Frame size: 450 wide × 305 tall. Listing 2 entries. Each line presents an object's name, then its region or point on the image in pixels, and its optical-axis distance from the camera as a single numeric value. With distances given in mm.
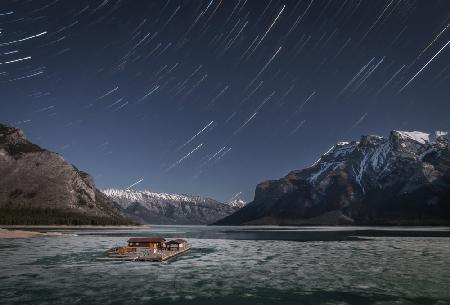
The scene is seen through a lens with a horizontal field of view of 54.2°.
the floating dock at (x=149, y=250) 76125
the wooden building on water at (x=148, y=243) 92675
